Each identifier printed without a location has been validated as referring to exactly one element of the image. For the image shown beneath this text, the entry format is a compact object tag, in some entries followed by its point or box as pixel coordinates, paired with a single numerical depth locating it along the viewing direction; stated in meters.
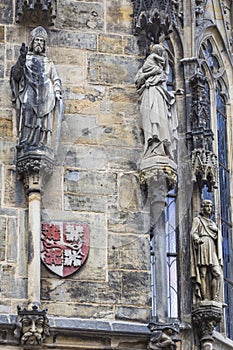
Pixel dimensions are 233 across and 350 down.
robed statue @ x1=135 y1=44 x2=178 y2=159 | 18.86
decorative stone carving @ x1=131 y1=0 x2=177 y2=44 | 19.45
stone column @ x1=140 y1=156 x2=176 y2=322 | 18.66
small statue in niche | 19.02
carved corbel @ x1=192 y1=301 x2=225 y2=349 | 18.80
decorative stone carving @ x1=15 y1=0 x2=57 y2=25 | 19.20
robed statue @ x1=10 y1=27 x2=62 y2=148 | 18.61
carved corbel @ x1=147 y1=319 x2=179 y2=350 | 18.06
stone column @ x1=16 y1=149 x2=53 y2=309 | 18.09
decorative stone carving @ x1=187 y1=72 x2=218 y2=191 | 19.55
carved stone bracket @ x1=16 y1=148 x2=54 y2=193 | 18.42
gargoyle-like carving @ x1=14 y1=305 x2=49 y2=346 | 17.69
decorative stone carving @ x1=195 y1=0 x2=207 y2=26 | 20.91
